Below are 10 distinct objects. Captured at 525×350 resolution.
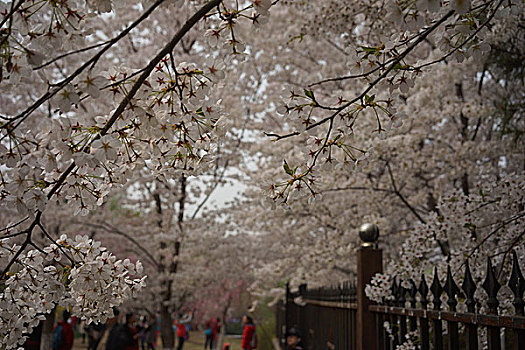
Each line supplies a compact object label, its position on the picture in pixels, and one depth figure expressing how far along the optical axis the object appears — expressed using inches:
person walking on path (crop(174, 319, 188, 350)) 573.2
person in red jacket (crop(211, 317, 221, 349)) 709.6
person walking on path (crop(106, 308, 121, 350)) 282.1
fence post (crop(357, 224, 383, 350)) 119.6
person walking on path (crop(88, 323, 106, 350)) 369.9
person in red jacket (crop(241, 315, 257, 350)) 399.2
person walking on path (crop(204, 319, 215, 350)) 705.6
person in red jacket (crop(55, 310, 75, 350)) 342.6
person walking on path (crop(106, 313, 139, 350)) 279.2
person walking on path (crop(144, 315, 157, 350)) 562.3
